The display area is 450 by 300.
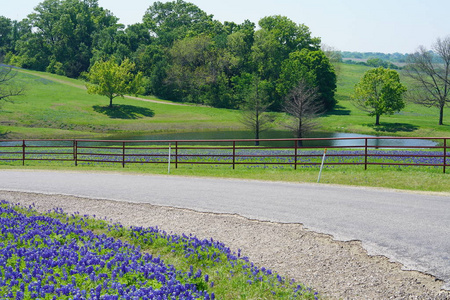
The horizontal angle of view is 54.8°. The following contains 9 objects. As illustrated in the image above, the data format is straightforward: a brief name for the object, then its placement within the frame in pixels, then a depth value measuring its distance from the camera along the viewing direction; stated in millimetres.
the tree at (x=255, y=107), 49969
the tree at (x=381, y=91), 69812
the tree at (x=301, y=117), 46322
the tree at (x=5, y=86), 64719
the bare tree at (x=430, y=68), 69188
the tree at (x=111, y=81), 77562
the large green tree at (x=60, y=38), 118875
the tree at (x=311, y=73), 82062
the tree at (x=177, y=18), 116619
